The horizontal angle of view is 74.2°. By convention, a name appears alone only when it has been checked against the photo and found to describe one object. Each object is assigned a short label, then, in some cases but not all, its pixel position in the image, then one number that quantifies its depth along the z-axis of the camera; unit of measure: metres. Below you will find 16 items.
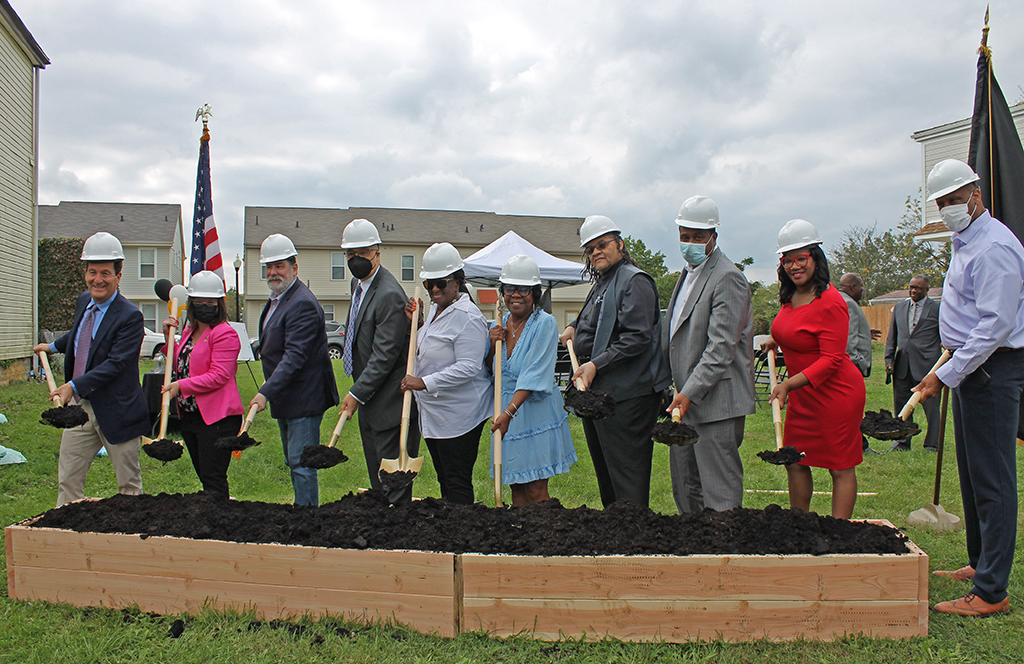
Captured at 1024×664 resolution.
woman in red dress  3.51
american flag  8.60
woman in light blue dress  3.85
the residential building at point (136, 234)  31.81
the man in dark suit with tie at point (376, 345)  4.08
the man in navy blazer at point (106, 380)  4.07
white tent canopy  10.33
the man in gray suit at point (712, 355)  3.29
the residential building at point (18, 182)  12.41
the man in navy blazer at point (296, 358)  4.08
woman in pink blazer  4.14
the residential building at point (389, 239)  32.03
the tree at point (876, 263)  36.47
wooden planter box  2.76
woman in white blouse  3.95
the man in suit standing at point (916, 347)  7.18
